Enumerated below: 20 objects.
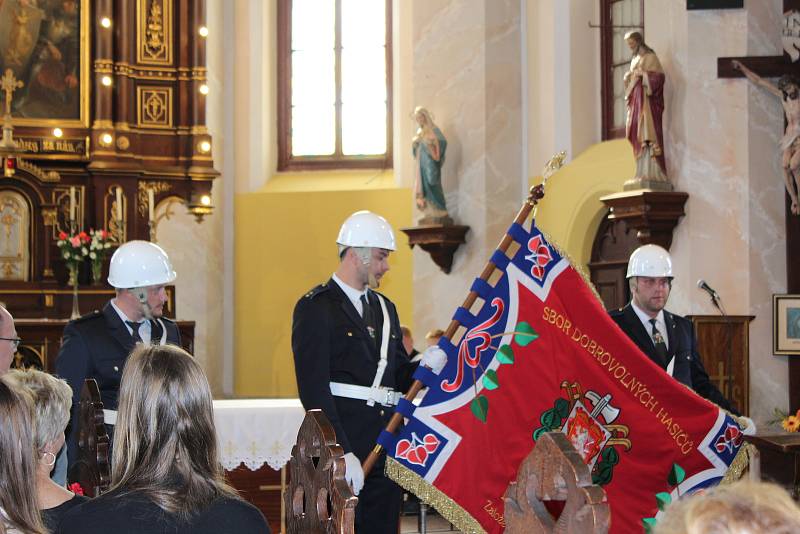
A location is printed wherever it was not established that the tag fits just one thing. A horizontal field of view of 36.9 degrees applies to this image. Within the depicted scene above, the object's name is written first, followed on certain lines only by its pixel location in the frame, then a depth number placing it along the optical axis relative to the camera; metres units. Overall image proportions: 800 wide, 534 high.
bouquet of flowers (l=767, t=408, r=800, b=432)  8.07
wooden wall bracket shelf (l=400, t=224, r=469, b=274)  13.48
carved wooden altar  13.18
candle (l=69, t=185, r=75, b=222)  12.85
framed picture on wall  9.84
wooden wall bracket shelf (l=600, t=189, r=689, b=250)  10.21
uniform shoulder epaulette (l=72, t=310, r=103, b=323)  5.61
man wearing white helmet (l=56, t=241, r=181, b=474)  5.49
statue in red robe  10.28
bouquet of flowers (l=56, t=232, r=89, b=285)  12.69
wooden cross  9.81
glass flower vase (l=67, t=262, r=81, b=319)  12.54
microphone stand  9.36
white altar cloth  8.02
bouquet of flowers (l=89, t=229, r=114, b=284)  12.78
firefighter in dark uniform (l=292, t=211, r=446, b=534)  5.14
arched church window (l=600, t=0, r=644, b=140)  12.24
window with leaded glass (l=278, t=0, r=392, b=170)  15.73
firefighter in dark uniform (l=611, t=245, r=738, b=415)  6.34
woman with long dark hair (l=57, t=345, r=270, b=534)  2.67
